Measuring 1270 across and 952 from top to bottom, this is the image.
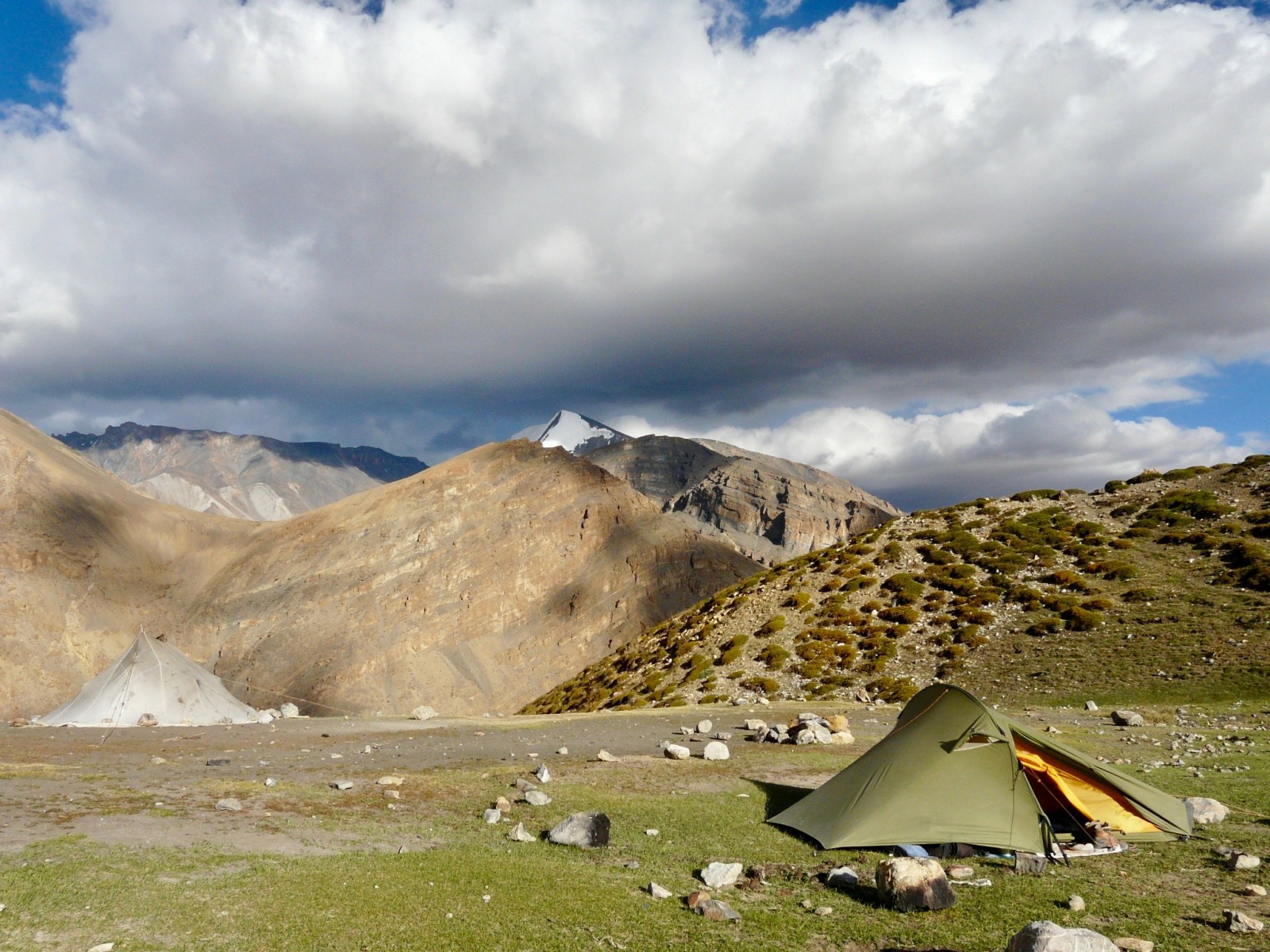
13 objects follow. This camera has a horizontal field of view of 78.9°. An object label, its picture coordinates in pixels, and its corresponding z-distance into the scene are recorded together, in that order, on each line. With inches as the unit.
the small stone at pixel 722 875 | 460.8
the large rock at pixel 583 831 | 548.7
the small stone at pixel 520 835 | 566.9
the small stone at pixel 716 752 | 911.0
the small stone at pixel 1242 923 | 361.4
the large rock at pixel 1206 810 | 567.2
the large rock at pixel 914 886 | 410.9
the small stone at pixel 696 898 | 421.4
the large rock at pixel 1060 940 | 305.3
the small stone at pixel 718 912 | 405.1
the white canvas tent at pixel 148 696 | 1670.8
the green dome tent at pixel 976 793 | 508.1
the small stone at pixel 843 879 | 449.7
